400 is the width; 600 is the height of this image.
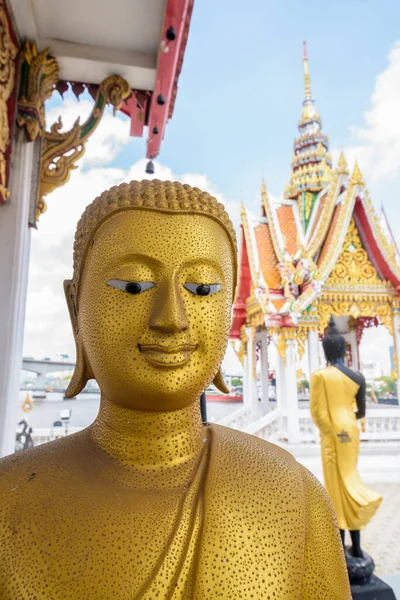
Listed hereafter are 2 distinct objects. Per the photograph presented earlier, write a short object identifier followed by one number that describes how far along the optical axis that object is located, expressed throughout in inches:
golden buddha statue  24.8
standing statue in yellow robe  113.2
